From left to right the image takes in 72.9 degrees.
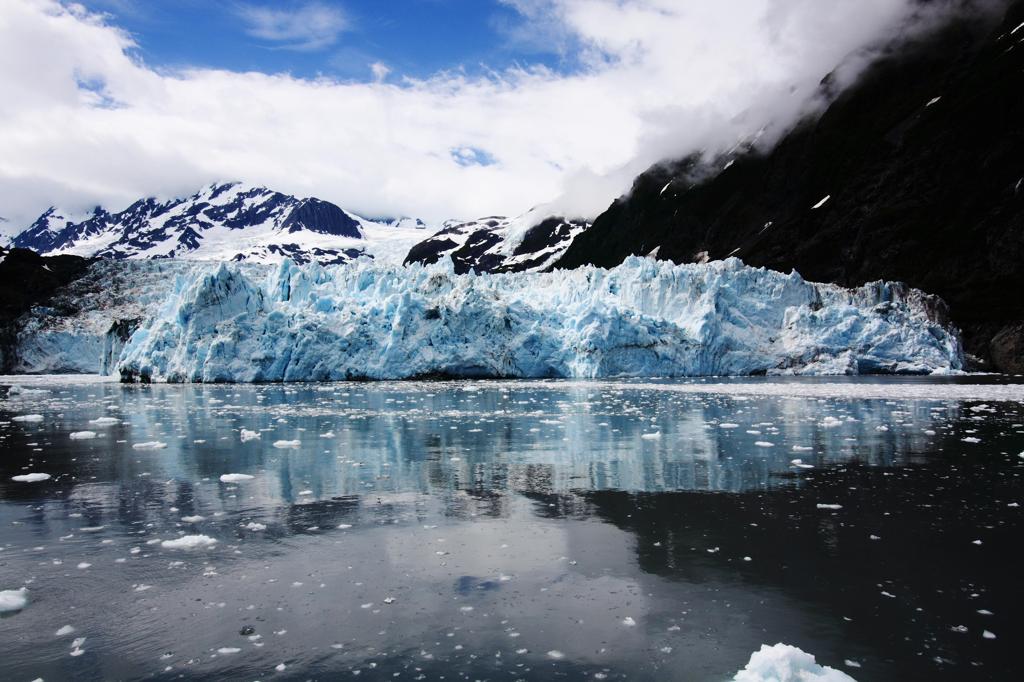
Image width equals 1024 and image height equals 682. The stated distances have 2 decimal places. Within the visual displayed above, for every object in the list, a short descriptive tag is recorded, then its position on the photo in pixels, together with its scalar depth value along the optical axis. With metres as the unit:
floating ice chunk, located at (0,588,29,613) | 5.02
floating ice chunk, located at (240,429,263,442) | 13.55
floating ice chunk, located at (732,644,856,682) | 3.82
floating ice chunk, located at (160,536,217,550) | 6.50
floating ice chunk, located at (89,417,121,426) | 16.86
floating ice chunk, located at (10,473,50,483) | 9.58
